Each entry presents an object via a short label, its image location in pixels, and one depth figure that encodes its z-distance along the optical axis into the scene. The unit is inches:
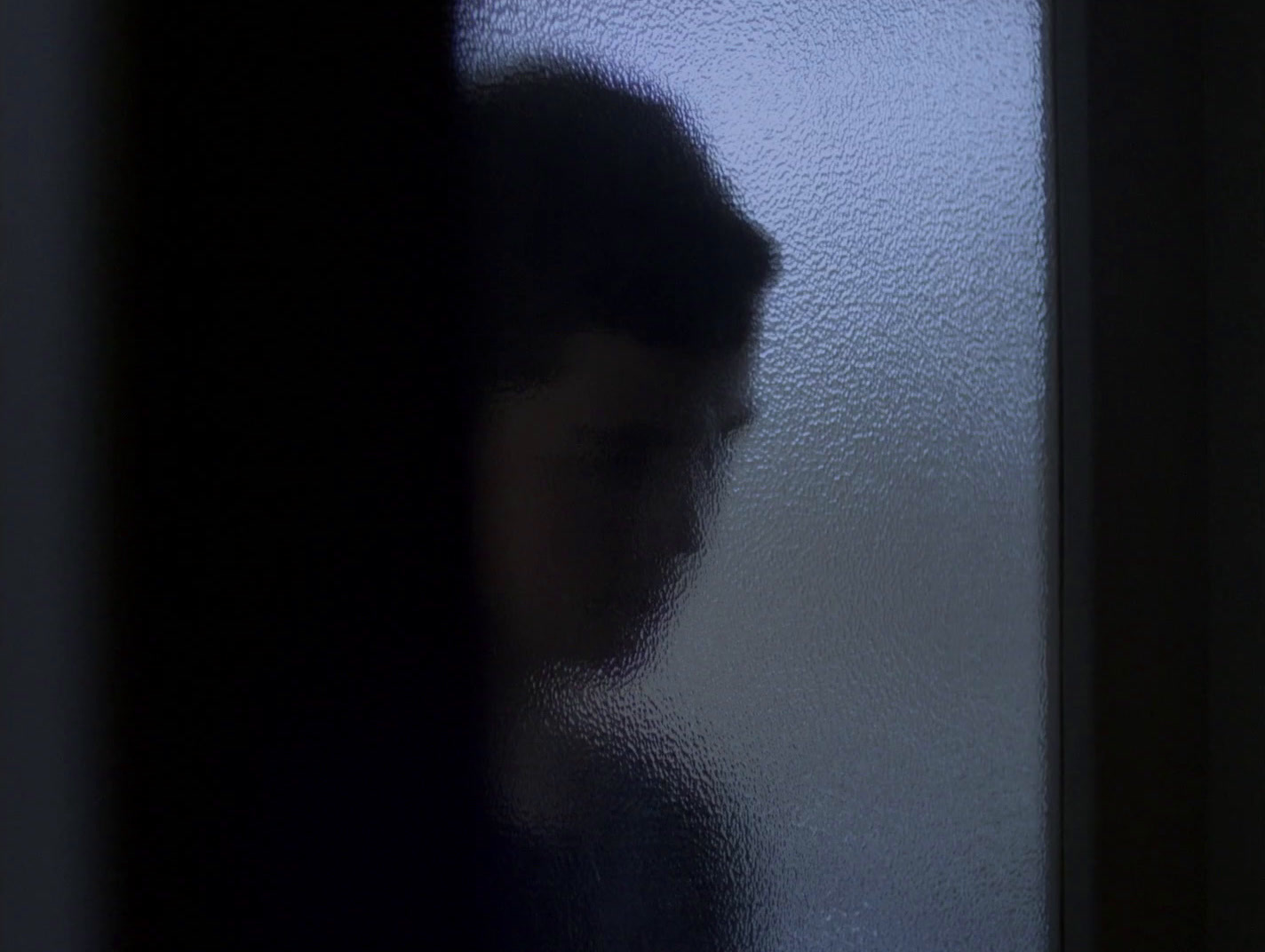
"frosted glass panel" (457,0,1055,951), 55.6
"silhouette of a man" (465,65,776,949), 54.7
